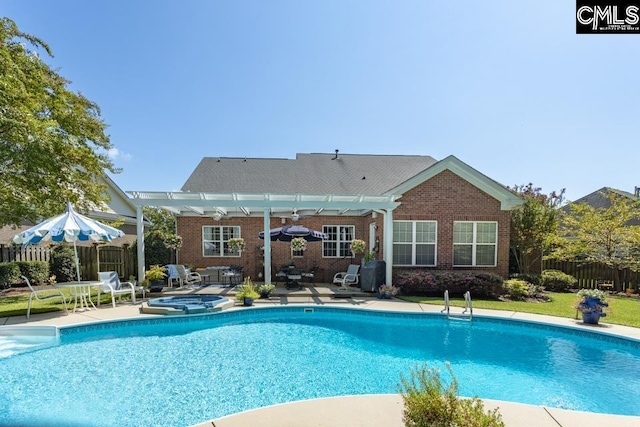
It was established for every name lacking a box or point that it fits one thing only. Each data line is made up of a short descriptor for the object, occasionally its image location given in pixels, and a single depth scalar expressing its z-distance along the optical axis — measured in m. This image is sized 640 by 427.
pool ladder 9.08
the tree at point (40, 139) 8.85
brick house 12.39
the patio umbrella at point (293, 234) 12.68
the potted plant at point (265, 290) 11.41
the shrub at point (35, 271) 13.59
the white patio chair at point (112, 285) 10.24
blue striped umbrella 8.53
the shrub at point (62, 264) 14.62
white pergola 11.52
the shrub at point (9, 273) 12.76
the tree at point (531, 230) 14.98
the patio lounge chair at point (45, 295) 8.72
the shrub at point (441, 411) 2.54
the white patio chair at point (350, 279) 13.66
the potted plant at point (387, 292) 11.90
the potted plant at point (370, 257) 13.40
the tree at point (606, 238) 13.92
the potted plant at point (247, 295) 10.24
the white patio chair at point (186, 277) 13.74
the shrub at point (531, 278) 13.85
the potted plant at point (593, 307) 8.27
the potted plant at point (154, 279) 11.80
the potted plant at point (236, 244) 14.41
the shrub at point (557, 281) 14.21
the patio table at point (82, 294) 9.29
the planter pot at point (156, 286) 12.08
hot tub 9.44
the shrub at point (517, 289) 11.93
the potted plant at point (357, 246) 13.81
